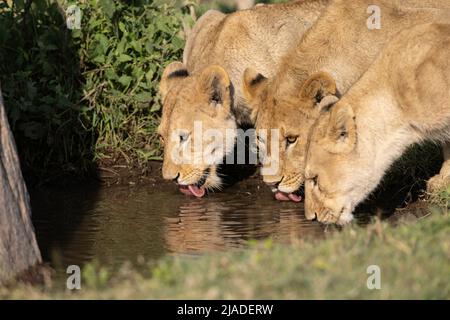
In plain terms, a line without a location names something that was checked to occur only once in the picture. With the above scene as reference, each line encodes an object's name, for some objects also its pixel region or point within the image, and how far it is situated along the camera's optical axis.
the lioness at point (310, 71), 11.98
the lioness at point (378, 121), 10.76
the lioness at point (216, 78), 12.75
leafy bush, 14.41
